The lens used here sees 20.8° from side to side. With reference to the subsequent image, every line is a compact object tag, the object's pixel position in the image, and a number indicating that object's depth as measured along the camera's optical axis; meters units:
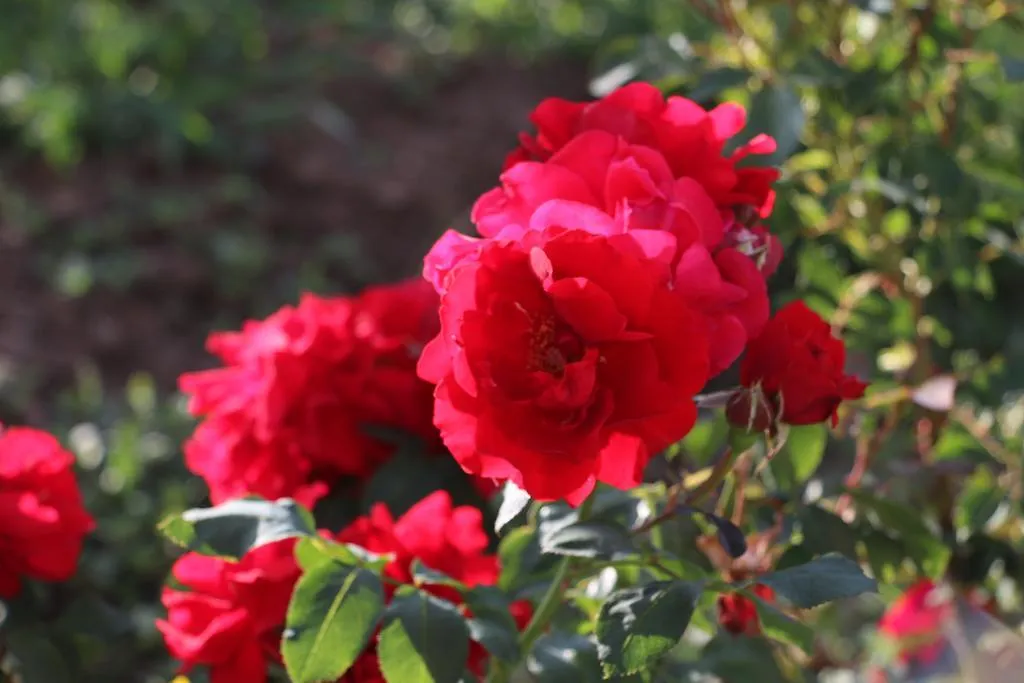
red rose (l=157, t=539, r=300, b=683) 0.77
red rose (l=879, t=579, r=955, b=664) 0.99
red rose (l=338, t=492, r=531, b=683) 0.78
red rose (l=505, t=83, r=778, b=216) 0.73
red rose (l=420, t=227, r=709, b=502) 0.68
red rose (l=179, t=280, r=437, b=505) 0.86
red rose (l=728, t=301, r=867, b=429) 0.71
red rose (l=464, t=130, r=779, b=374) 0.69
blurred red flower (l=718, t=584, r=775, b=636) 0.79
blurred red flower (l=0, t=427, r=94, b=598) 0.81
